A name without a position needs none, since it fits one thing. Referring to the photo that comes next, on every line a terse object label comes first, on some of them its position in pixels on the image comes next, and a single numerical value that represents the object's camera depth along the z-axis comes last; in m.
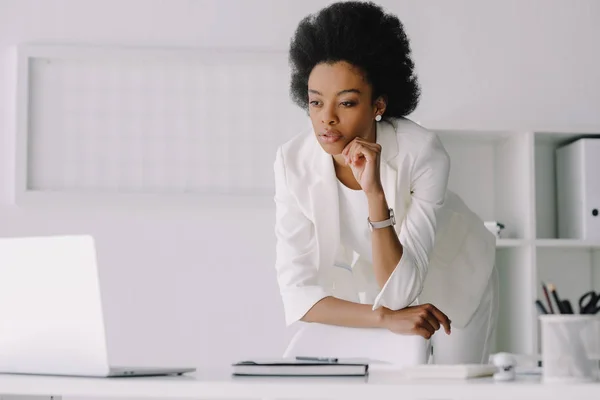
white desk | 2.28
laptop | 2.40
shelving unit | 4.12
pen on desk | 2.47
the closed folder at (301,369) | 2.40
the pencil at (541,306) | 2.40
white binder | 4.13
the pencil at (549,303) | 2.41
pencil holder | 2.33
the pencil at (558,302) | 2.38
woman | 3.15
